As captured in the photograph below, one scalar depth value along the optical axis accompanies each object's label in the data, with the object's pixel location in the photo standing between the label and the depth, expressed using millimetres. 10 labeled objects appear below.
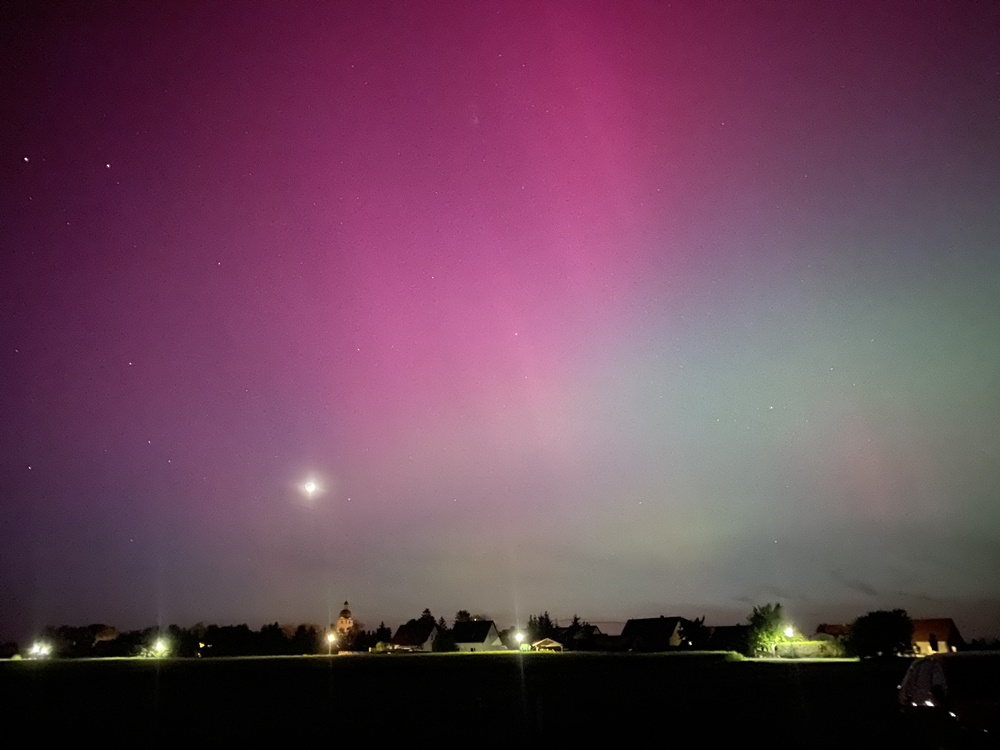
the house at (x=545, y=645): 100081
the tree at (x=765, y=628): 61469
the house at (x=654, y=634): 99000
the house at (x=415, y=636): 102250
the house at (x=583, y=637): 104125
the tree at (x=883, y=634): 53594
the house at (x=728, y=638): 68062
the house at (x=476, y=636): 99375
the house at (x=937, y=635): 88481
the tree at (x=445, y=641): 88812
